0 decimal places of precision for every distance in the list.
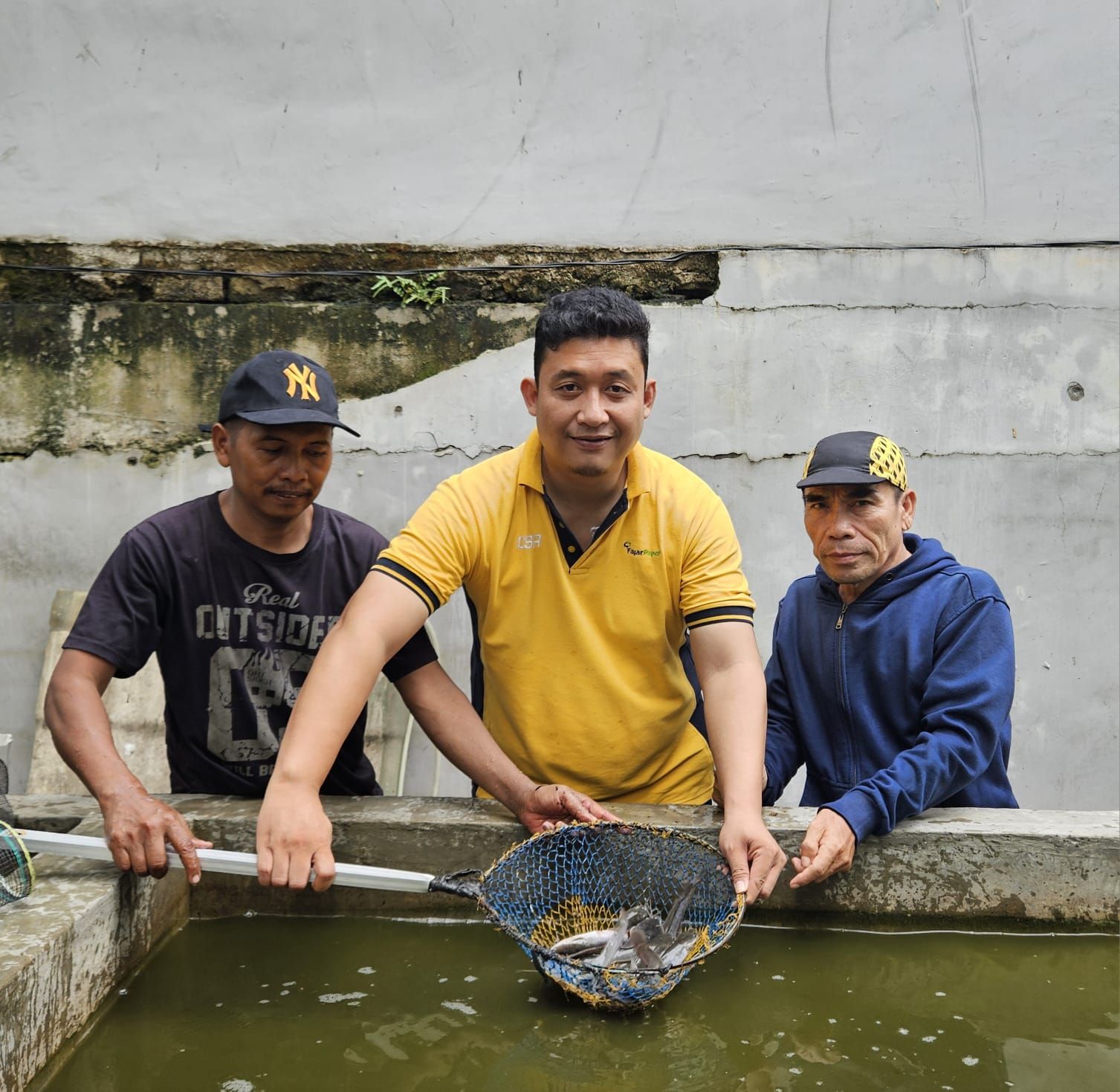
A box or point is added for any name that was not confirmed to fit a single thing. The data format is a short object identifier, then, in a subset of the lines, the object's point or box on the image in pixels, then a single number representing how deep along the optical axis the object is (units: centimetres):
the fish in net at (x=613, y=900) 235
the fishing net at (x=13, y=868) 240
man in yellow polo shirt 261
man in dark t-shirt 273
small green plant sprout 495
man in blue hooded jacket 271
